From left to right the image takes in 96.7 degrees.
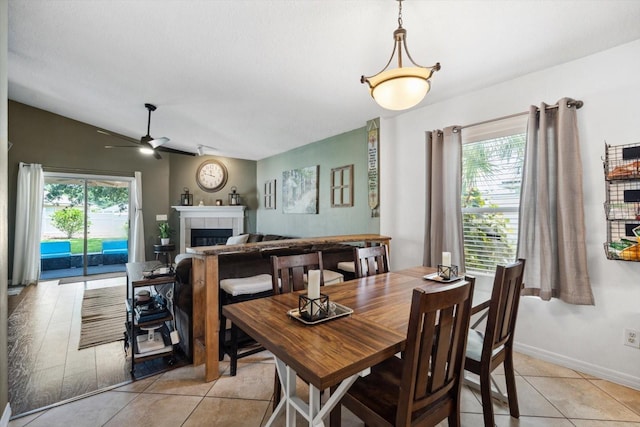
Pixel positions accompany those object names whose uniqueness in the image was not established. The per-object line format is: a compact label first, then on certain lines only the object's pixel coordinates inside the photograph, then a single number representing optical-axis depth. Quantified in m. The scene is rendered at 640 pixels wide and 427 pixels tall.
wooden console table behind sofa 2.19
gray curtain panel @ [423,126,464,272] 2.95
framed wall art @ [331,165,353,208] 4.28
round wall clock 6.66
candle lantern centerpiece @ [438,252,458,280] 2.10
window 2.68
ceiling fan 4.14
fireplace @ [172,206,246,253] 6.40
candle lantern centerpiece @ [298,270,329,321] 1.36
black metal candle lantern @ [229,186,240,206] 6.69
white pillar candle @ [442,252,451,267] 2.15
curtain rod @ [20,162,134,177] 5.18
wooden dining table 1.00
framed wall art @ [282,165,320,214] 4.94
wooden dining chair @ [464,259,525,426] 1.48
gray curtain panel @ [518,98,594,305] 2.21
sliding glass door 5.42
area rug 2.95
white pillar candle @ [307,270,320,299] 1.38
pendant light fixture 1.62
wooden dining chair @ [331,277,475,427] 1.03
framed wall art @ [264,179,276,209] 6.18
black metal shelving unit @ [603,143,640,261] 2.02
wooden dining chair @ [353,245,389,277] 2.30
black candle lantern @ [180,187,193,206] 6.40
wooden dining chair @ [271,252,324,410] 1.83
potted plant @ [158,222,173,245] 6.10
